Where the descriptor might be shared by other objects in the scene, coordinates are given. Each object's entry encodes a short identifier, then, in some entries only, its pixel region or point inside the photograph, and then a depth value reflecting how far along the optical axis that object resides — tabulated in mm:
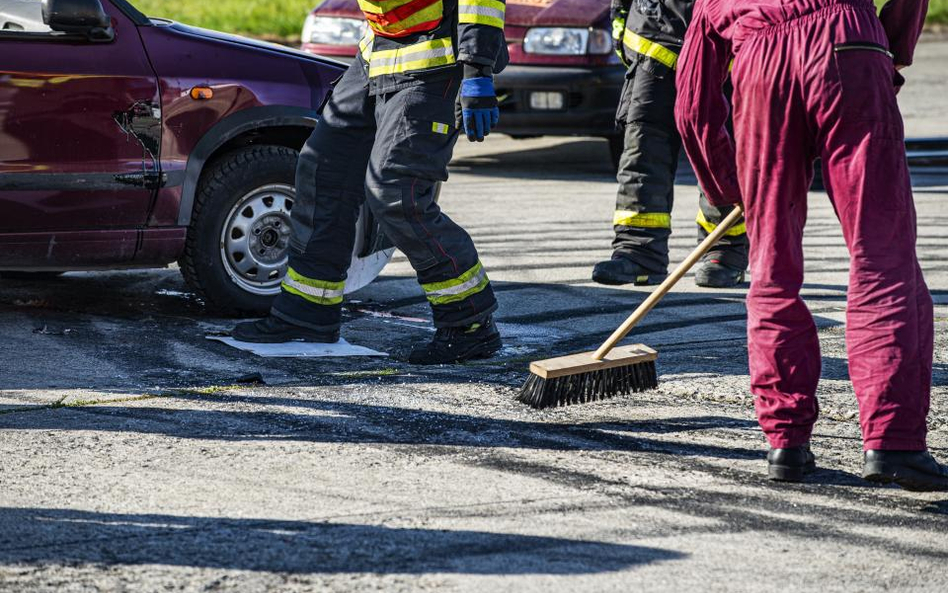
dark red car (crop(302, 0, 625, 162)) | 21875
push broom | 9914
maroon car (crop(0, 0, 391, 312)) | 12250
